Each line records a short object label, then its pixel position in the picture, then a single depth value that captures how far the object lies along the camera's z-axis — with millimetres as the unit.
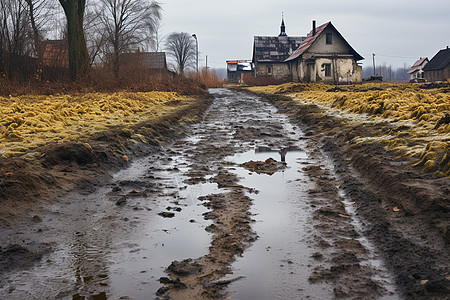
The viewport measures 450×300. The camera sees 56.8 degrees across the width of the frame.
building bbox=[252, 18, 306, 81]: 53875
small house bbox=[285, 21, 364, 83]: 39125
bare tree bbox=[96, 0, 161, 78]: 38788
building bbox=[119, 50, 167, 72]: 28308
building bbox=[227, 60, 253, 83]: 84500
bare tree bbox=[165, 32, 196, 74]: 87562
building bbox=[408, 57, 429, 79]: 74744
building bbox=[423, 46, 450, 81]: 53941
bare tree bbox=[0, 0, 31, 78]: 17531
